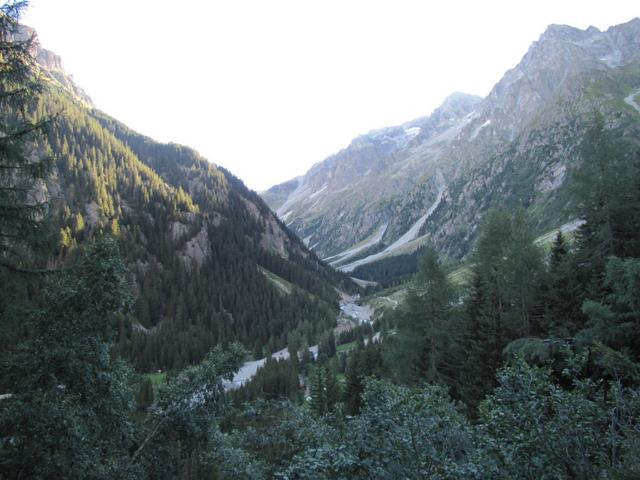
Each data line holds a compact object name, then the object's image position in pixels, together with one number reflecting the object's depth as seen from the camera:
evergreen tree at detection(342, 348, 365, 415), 35.22
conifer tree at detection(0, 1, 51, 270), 10.13
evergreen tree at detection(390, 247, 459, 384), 31.09
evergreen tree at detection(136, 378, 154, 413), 44.38
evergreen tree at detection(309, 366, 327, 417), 35.70
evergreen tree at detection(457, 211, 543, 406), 23.86
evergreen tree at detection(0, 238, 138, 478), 8.23
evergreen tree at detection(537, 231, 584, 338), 20.38
